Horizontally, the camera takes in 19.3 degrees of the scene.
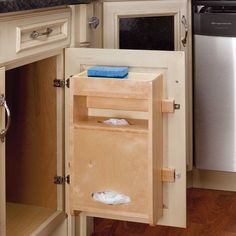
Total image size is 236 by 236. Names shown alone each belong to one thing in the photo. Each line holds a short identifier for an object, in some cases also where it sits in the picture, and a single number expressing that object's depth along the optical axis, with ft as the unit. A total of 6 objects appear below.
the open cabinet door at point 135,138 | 6.69
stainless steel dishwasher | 8.84
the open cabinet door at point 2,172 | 6.14
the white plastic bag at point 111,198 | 6.82
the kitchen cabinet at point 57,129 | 6.70
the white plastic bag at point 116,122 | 6.90
